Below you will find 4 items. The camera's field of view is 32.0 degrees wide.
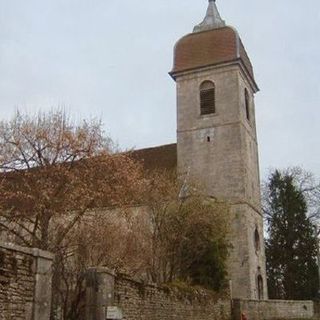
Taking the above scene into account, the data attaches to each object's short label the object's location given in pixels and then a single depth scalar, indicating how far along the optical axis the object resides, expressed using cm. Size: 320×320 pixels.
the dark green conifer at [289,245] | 3753
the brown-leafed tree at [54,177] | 1709
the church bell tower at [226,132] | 3180
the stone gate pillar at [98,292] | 1184
